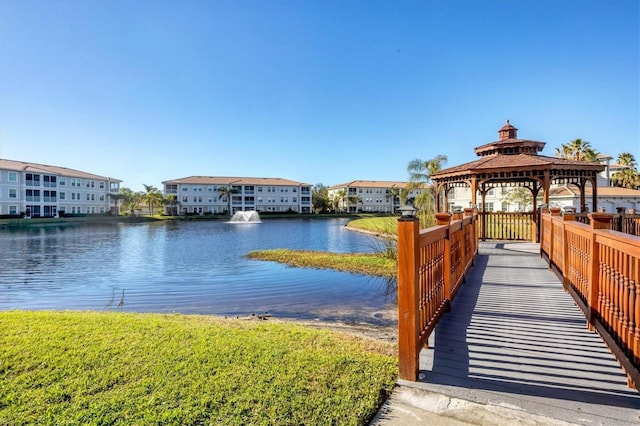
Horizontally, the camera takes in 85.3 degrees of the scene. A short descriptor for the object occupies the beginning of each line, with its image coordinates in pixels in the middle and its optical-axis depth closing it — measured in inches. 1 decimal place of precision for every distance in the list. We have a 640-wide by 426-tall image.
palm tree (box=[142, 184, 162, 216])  2571.4
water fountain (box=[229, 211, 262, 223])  2175.2
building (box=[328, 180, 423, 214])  3213.6
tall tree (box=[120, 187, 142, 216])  2593.5
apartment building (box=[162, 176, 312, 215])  2792.8
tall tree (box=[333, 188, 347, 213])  3189.0
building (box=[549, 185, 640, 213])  1171.9
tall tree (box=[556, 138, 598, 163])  1455.5
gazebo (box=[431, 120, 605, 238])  474.6
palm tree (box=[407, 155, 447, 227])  1294.3
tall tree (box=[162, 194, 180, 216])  2635.3
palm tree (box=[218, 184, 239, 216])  2787.9
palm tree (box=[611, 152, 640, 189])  1644.9
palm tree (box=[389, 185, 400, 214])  3013.8
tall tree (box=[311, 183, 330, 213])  3152.8
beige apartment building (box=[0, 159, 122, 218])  1914.4
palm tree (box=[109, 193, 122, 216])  2536.9
